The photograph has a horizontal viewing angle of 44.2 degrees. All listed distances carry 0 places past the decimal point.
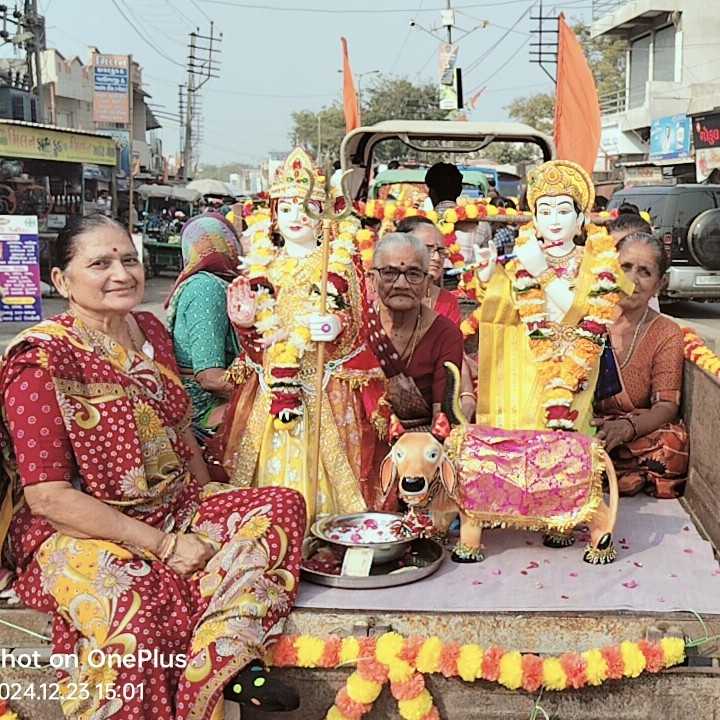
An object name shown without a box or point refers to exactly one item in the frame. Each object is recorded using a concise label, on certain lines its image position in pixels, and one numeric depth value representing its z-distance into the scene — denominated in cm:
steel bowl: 304
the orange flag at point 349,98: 645
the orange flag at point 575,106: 609
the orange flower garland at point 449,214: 669
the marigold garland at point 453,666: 257
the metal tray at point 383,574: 289
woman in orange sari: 387
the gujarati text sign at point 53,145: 1572
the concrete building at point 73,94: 3709
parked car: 1255
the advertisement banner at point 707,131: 1948
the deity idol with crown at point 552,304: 343
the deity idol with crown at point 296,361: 351
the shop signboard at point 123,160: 2542
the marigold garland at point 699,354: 366
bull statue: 299
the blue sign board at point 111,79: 2177
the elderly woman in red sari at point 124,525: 246
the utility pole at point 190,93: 4445
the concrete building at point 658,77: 2483
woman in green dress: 387
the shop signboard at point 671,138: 2361
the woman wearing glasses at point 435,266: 454
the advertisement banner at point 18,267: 1088
